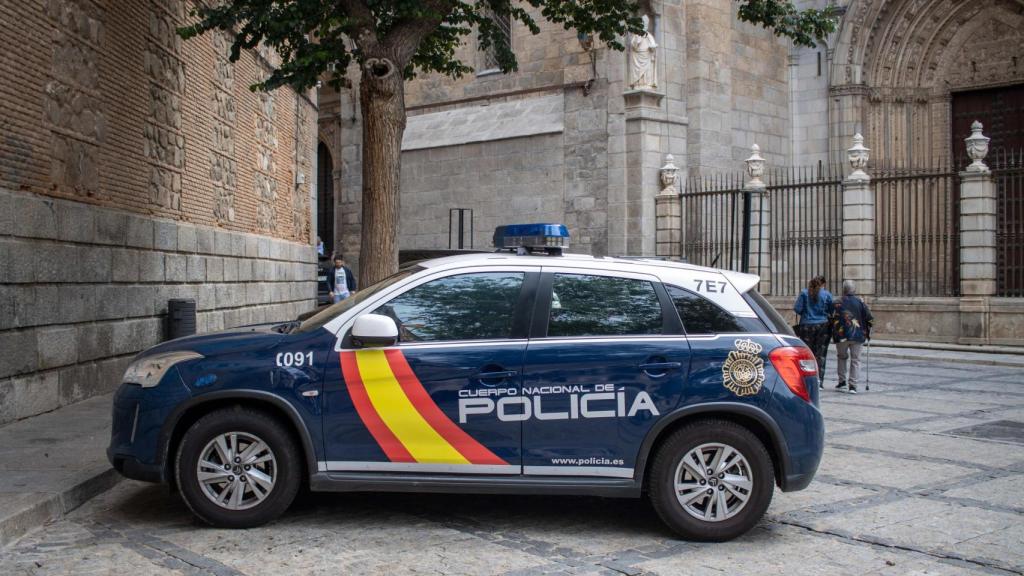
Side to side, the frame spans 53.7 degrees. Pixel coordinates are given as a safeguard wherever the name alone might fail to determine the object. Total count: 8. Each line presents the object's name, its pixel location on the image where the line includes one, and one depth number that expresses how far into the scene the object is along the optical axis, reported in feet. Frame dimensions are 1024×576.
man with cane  45.21
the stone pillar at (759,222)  74.38
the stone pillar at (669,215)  79.00
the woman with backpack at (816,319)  46.34
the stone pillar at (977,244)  63.26
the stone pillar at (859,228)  69.46
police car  19.52
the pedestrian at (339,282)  66.28
